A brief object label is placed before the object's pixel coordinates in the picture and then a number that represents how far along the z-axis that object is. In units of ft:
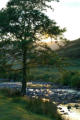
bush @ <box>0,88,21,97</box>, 111.24
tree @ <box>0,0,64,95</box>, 113.91
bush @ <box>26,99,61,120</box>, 76.56
